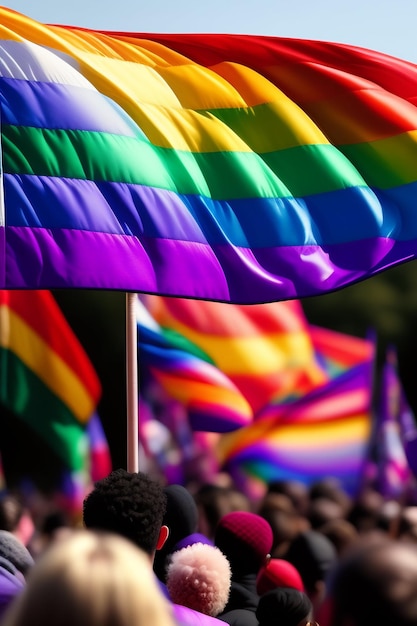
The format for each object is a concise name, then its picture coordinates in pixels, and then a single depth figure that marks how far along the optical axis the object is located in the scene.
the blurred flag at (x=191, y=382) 20.11
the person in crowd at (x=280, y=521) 12.86
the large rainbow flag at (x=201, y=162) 9.95
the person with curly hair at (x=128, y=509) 6.22
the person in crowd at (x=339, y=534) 12.66
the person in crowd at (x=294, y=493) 17.97
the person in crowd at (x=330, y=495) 17.58
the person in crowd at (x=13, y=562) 6.72
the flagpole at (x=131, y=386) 9.02
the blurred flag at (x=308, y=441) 21.59
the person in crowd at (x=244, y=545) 8.84
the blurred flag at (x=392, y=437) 23.55
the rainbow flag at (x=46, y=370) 20.95
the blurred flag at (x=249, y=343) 21.80
